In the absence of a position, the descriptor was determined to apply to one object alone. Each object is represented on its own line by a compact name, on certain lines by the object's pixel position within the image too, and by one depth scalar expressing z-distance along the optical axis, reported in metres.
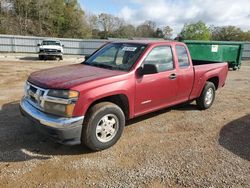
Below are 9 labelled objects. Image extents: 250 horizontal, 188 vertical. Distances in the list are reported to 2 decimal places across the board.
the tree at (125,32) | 43.97
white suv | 16.08
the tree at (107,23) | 44.83
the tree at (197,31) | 38.55
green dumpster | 12.47
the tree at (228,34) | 42.56
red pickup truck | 2.73
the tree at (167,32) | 52.36
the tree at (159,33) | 51.98
